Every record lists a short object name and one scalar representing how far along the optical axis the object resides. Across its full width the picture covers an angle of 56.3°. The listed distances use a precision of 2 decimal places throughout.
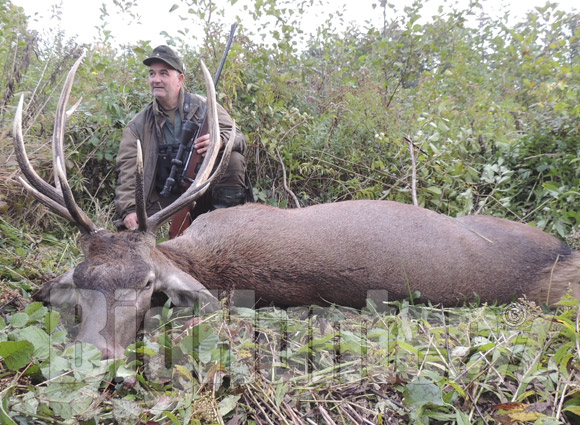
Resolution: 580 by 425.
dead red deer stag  2.99
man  4.77
